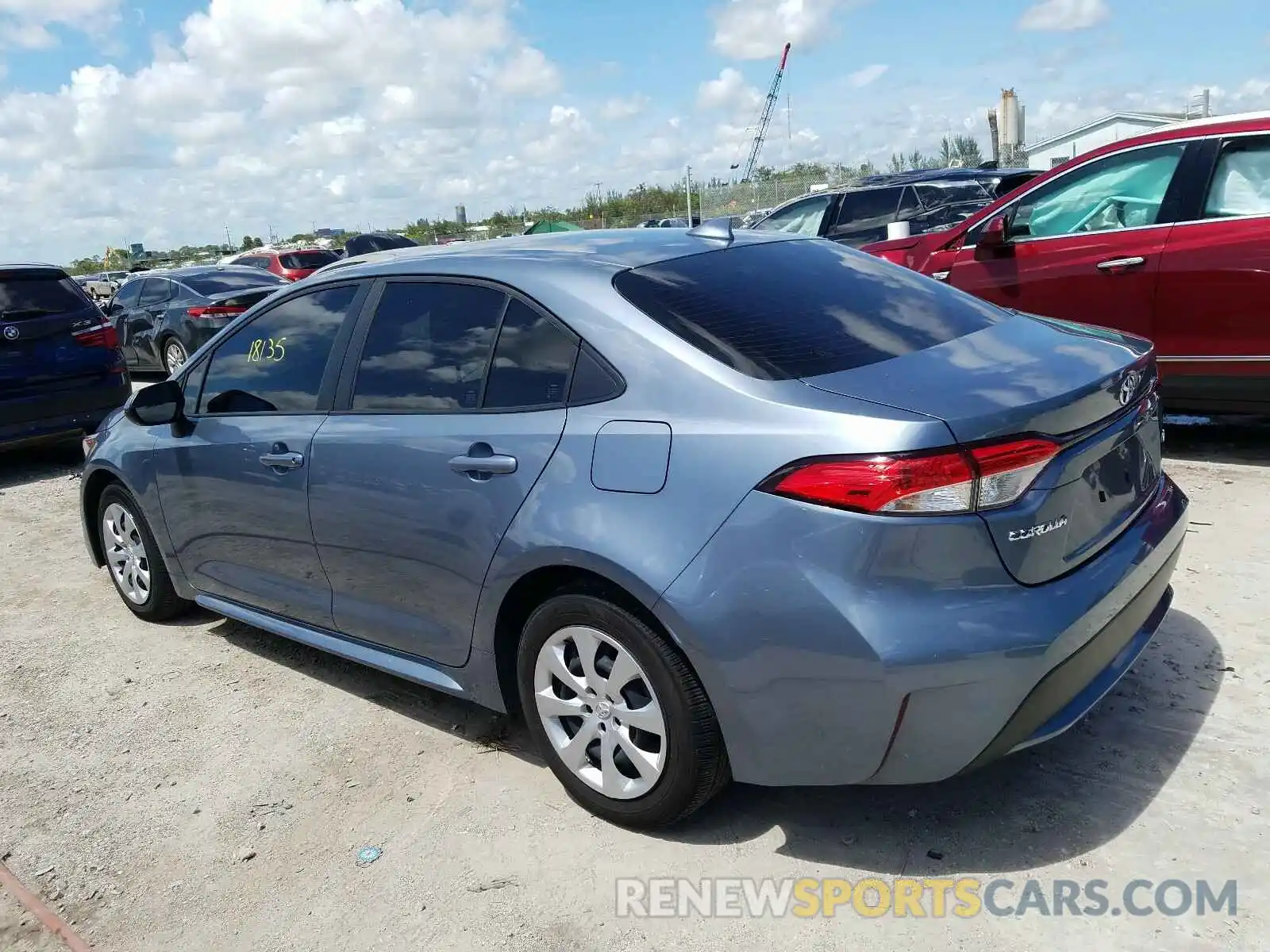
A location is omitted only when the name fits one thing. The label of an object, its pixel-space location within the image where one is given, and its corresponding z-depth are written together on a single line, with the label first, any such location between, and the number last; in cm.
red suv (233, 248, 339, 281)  2178
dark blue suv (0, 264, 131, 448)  827
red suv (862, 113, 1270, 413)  555
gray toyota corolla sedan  243
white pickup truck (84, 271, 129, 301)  3725
